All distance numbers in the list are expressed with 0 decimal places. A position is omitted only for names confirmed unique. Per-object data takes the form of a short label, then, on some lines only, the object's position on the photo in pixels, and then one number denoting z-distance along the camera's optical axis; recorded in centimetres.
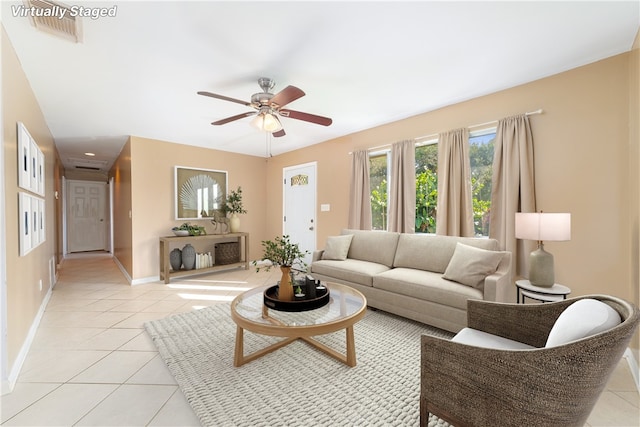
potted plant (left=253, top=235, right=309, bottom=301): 215
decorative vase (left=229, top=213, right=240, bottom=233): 514
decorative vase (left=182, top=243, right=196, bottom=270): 460
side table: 208
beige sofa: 236
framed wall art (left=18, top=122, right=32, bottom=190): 209
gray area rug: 152
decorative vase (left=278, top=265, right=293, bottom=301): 214
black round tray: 202
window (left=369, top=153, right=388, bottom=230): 407
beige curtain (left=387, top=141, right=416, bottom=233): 359
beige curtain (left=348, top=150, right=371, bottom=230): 412
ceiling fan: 239
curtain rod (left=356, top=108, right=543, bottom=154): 263
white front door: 505
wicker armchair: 98
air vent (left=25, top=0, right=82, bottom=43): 165
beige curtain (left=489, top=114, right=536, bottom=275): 266
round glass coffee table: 175
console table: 428
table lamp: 210
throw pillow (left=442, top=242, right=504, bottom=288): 238
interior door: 733
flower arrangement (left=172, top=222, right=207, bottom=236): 462
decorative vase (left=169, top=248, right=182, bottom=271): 458
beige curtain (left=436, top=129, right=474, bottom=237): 310
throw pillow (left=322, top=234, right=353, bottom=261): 370
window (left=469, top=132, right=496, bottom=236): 305
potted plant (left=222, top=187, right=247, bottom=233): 516
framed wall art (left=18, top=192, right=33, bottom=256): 211
